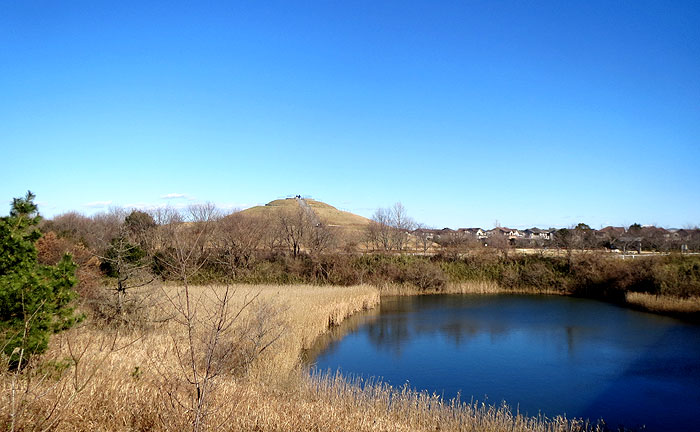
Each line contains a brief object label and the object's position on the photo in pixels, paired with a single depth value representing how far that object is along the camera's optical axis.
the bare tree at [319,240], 37.49
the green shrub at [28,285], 6.93
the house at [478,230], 92.41
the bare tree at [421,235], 54.99
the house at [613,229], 71.59
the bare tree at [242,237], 34.09
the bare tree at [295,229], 39.19
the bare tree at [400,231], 51.31
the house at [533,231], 94.25
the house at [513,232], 99.31
